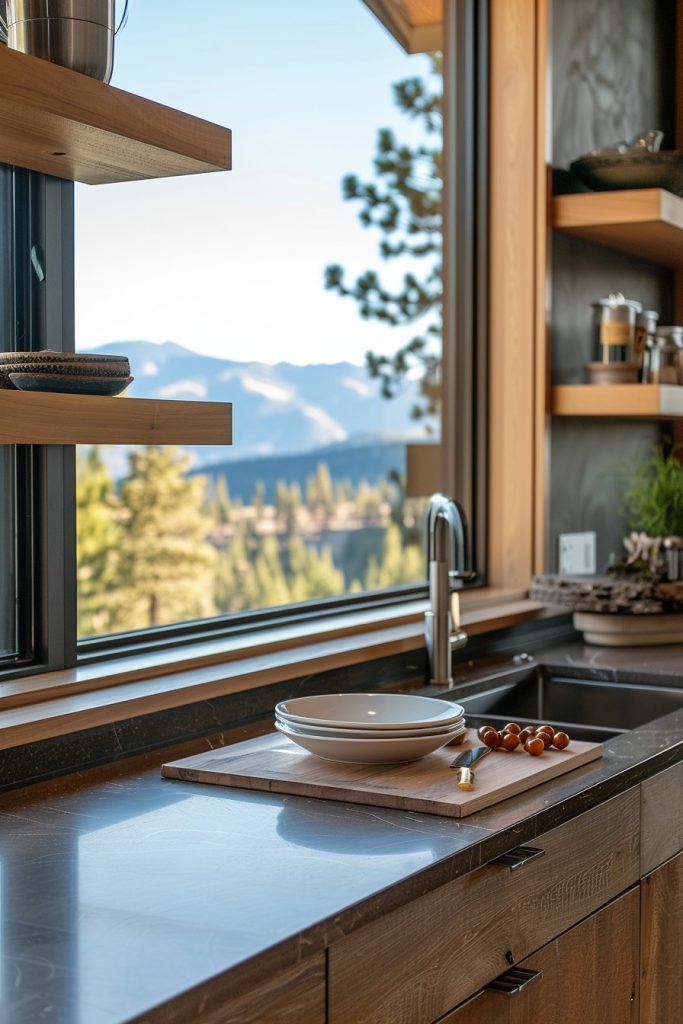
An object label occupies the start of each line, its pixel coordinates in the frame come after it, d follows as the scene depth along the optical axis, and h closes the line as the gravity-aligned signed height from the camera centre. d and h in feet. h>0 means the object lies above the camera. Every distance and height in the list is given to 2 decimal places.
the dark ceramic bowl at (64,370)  4.83 +0.28
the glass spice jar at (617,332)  10.01 +0.86
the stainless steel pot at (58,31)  4.78 +1.51
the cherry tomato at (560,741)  5.82 -1.32
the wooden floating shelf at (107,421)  4.65 +0.09
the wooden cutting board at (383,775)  4.99 -1.34
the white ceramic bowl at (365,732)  5.32 -1.18
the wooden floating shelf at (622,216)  9.57 +1.70
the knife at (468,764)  5.09 -1.31
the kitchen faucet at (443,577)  7.21 -0.76
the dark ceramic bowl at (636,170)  9.75 +2.05
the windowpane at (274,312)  10.88 +1.14
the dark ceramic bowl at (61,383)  4.83 +0.23
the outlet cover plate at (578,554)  10.46 -0.89
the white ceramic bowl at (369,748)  5.33 -1.25
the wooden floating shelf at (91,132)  4.52 +1.17
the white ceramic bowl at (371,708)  5.88 -1.21
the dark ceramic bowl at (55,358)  4.83 +0.32
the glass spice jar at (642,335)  10.19 +0.85
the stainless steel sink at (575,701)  8.11 -1.63
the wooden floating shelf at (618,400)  9.75 +0.33
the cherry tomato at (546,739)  5.86 -1.32
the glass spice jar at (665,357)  10.36 +0.69
